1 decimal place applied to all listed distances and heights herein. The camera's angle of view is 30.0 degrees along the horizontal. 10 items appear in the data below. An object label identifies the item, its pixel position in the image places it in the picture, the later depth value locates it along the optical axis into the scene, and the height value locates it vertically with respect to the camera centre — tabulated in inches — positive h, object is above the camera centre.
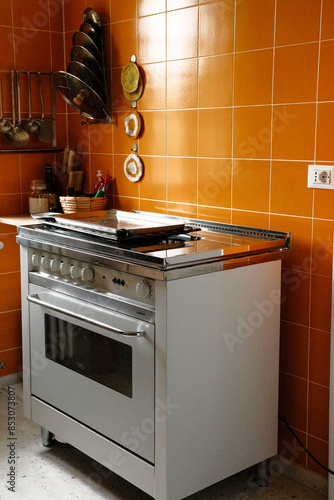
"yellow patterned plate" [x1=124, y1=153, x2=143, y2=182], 104.7 -2.1
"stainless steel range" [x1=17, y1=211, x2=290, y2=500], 71.1 -23.1
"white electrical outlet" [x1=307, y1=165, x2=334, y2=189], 76.1 -2.5
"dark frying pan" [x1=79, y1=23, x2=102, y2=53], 106.6 +20.6
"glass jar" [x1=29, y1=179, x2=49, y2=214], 113.3 -8.2
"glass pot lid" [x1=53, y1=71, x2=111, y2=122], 105.3 +10.0
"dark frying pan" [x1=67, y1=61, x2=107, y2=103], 105.8 +13.5
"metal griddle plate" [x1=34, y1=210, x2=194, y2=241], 79.9 -9.5
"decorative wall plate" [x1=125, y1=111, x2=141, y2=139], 103.3 +5.2
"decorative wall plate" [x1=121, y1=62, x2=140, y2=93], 101.6 +12.8
